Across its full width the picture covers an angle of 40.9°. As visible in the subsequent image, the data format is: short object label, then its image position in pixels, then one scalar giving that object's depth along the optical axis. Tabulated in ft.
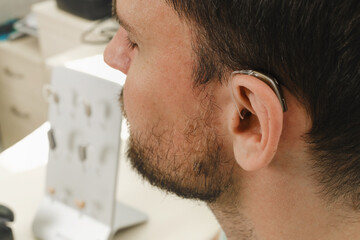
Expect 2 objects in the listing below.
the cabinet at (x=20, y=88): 6.12
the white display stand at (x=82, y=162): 2.55
